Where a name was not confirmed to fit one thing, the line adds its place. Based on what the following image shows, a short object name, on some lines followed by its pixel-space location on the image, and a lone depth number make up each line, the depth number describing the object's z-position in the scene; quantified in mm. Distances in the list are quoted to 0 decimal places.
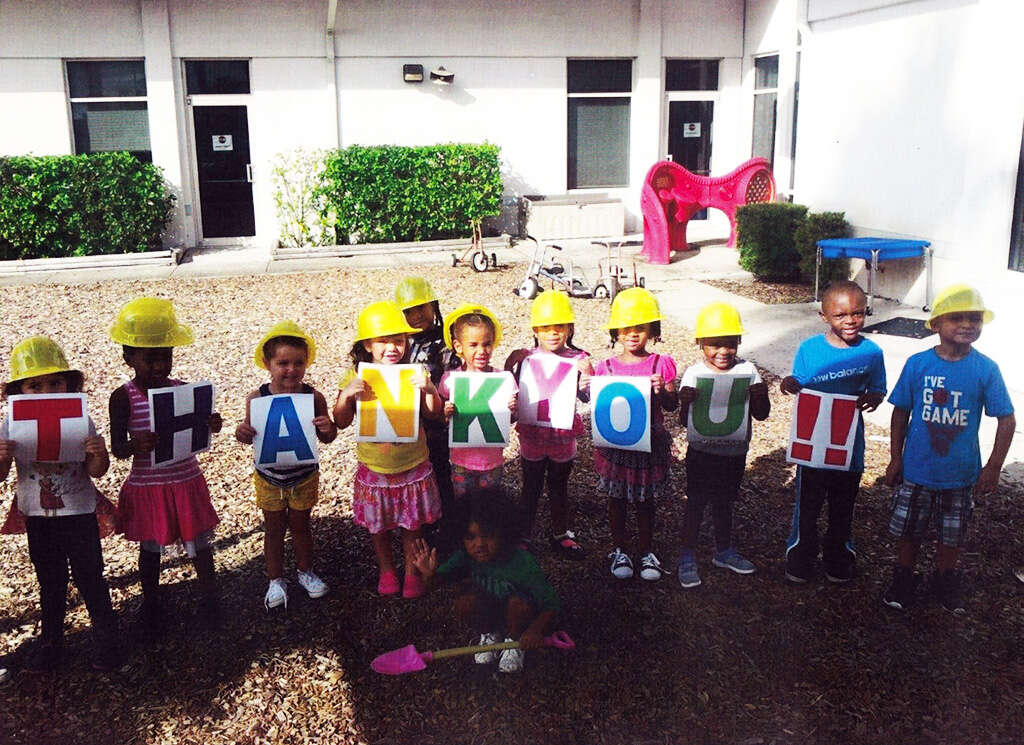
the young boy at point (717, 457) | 4078
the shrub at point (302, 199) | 14602
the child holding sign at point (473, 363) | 4098
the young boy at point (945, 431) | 3902
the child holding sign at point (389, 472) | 4008
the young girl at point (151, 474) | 3713
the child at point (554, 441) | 4227
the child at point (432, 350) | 4332
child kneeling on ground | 3451
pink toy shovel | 3545
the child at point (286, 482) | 3938
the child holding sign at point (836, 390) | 4098
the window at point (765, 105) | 15703
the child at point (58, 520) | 3564
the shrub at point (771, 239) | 11555
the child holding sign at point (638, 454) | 4094
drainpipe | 14758
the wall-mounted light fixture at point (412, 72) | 15055
